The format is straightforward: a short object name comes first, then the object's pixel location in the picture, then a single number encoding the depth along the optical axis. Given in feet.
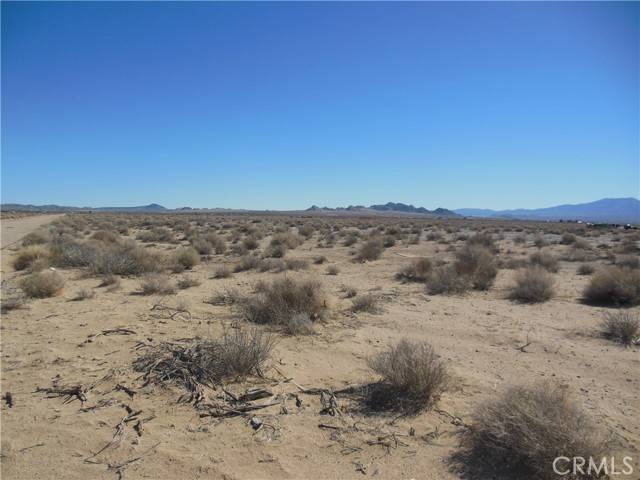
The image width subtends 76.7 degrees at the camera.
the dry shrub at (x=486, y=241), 70.82
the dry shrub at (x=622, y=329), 22.75
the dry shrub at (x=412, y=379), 15.08
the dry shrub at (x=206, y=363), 16.46
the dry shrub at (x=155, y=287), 32.24
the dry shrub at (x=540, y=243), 81.71
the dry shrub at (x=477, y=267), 38.40
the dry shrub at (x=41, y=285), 30.17
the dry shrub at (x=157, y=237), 83.66
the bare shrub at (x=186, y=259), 48.21
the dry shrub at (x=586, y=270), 45.93
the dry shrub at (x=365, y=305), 28.94
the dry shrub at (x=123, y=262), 39.32
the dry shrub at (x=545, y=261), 48.60
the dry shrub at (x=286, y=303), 25.34
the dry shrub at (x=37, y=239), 61.09
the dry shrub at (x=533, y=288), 33.06
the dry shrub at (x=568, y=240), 88.58
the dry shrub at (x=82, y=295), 30.02
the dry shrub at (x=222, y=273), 42.32
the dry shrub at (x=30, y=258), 41.54
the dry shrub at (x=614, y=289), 31.42
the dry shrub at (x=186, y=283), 35.99
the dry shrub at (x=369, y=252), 58.39
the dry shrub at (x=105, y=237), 70.75
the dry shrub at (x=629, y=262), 47.03
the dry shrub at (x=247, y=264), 47.09
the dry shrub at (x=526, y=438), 10.68
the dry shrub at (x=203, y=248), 62.23
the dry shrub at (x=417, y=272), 41.93
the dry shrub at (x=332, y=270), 46.19
